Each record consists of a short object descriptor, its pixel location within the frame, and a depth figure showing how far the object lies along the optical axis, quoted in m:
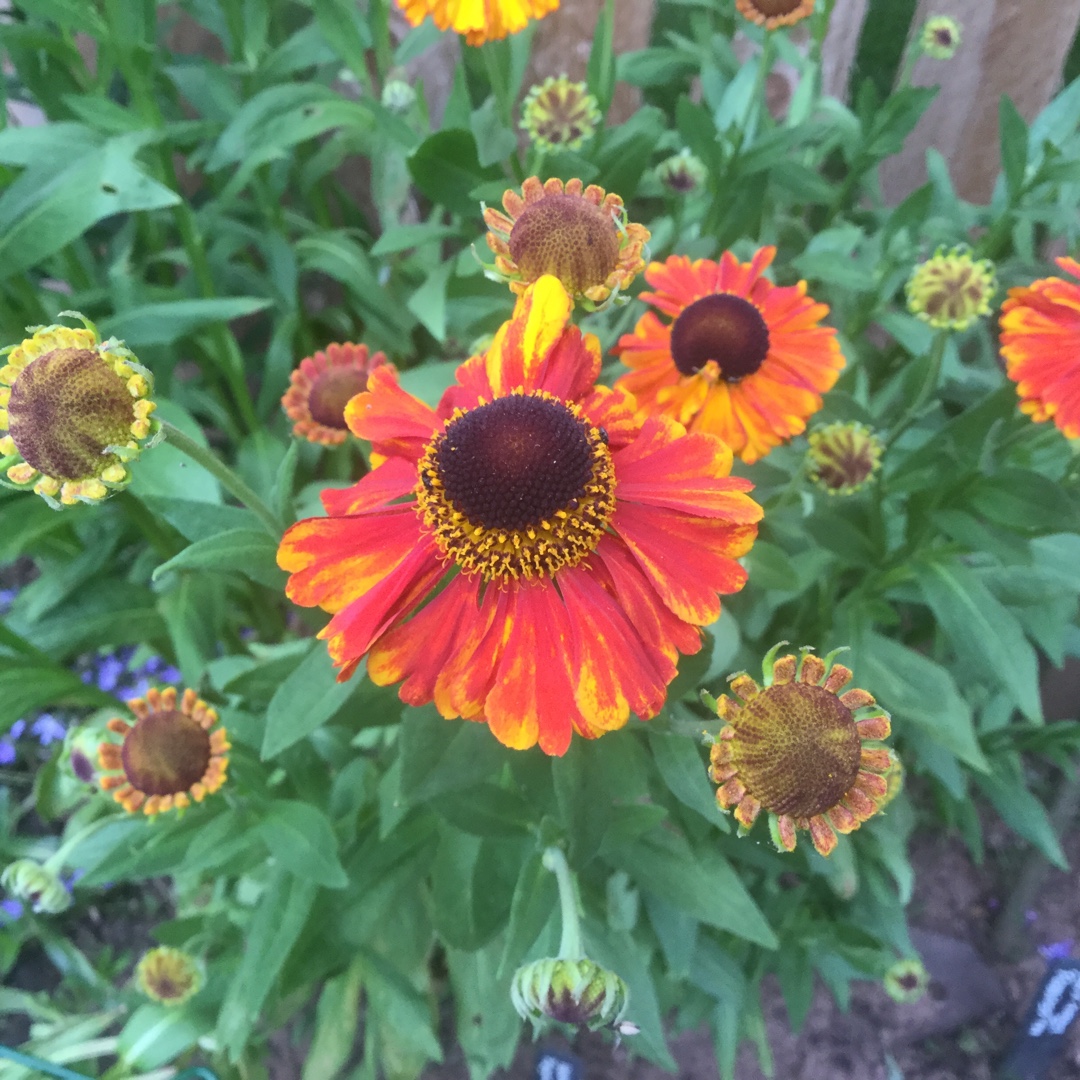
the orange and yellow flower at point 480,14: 0.23
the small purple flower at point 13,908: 0.35
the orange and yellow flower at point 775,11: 0.25
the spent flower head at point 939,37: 0.29
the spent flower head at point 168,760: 0.22
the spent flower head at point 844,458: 0.23
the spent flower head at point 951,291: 0.23
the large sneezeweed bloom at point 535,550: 0.16
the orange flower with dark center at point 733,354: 0.22
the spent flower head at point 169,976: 0.26
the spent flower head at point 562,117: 0.26
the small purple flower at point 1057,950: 0.32
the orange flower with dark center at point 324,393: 0.25
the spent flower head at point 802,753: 0.16
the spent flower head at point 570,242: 0.18
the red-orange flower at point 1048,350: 0.20
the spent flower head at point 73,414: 0.16
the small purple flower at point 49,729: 0.37
